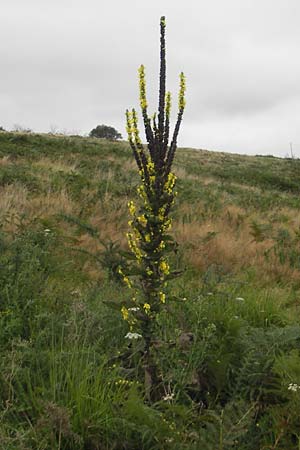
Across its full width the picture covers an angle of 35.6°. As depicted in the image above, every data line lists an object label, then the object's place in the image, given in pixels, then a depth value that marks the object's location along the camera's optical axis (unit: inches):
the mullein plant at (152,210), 98.7
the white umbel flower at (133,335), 105.3
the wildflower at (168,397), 91.4
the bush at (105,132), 1744.5
